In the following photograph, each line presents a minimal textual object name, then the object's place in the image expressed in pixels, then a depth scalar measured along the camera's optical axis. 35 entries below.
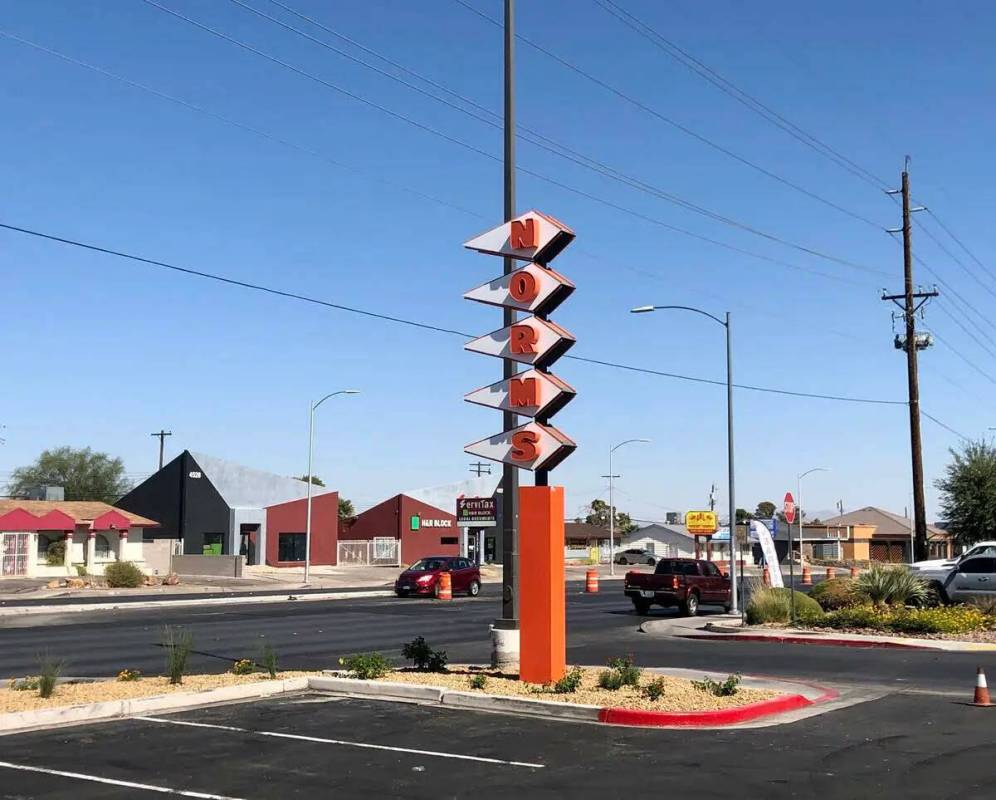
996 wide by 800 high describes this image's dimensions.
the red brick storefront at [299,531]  71.38
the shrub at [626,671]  13.58
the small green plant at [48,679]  13.20
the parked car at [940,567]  32.38
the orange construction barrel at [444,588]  42.28
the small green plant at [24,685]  13.83
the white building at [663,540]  117.50
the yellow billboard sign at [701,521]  52.91
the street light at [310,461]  53.69
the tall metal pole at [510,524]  14.84
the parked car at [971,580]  28.41
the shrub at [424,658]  15.58
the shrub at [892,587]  27.02
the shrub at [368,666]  14.72
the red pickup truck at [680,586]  33.22
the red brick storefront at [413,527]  79.75
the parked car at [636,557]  99.45
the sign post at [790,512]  26.28
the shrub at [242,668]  15.39
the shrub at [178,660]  14.45
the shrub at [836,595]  27.78
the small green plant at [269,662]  15.03
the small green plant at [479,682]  13.76
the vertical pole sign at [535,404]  14.01
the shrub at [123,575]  49.84
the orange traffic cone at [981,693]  13.35
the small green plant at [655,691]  12.70
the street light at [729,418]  30.48
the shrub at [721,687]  13.10
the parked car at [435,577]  43.09
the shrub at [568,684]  13.14
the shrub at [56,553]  55.44
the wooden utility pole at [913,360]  39.91
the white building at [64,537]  53.12
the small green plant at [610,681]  13.31
